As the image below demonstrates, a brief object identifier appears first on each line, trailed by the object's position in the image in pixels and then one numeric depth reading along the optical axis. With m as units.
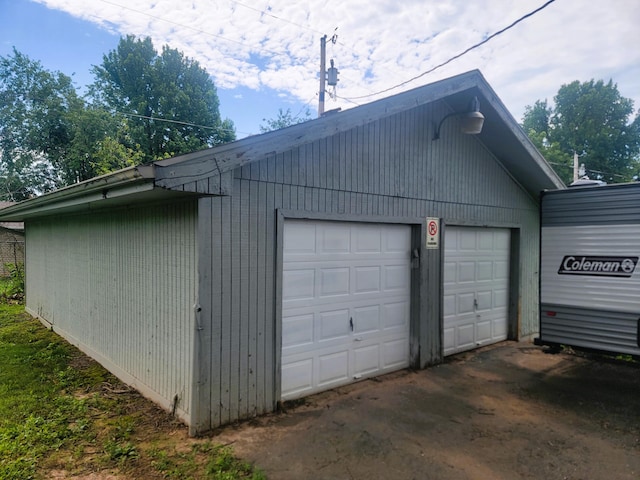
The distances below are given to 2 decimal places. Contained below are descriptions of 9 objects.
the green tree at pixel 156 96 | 23.69
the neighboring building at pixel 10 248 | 15.37
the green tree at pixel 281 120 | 26.81
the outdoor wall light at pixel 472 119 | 5.06
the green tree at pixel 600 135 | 26.15
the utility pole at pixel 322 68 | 13.55
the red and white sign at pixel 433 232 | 5.61
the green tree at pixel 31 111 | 21.61
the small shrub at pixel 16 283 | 11.69
